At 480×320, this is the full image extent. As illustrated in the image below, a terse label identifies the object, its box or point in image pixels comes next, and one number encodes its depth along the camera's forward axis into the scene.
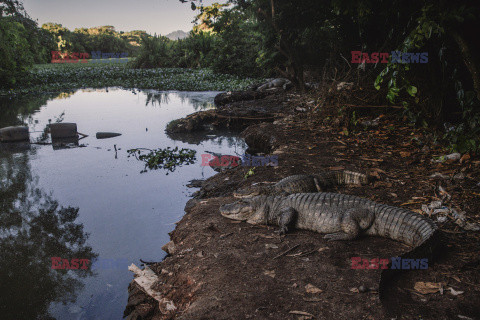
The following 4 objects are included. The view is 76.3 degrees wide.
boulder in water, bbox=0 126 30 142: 9.38
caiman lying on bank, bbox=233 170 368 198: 4.59
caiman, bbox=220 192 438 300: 3.09
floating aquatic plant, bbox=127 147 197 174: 7.66
